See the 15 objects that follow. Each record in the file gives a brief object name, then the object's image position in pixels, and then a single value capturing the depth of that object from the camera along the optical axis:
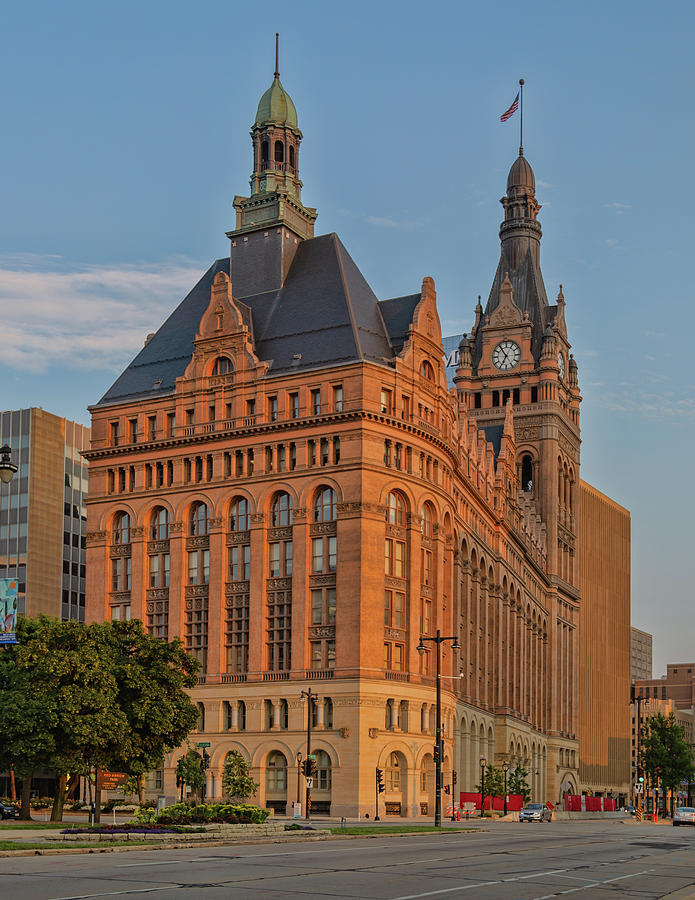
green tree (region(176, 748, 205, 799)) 83.38
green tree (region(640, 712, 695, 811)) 165.88
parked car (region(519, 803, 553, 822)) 100.88
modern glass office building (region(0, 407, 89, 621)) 133.25
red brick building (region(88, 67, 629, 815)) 90.25
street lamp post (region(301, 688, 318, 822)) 75.25
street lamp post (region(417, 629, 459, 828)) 64.47
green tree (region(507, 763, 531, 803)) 120.88
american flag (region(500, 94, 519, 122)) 154.50
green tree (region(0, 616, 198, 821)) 60.44
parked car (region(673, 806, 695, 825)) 100.69
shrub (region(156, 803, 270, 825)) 49.22
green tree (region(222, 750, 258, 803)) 75.62
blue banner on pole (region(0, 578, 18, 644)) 35.66
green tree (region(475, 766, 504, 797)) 103.94
